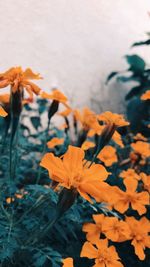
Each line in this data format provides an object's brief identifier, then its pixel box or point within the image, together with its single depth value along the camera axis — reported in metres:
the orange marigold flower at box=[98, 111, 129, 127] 0.35
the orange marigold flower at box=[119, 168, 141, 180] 0.41
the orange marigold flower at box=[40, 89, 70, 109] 0.39
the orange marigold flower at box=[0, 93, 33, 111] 0.36
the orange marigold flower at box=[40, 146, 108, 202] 0.25
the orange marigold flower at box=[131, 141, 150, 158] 0.46
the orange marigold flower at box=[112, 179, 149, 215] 0.38
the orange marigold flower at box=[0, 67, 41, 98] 0.33
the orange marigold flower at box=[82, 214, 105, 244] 0.36
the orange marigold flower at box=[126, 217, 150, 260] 0.36
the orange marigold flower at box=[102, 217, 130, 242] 0.36
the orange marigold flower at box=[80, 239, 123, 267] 0.33
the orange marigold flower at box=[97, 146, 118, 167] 0.44
